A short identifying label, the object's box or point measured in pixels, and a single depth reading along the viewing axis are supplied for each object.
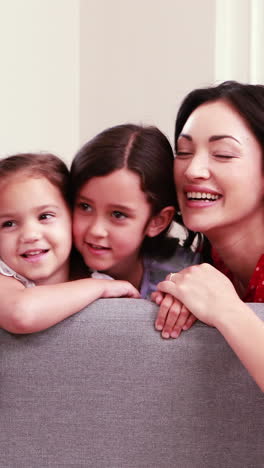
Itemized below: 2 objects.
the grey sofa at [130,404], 1.22
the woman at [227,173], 1.48
